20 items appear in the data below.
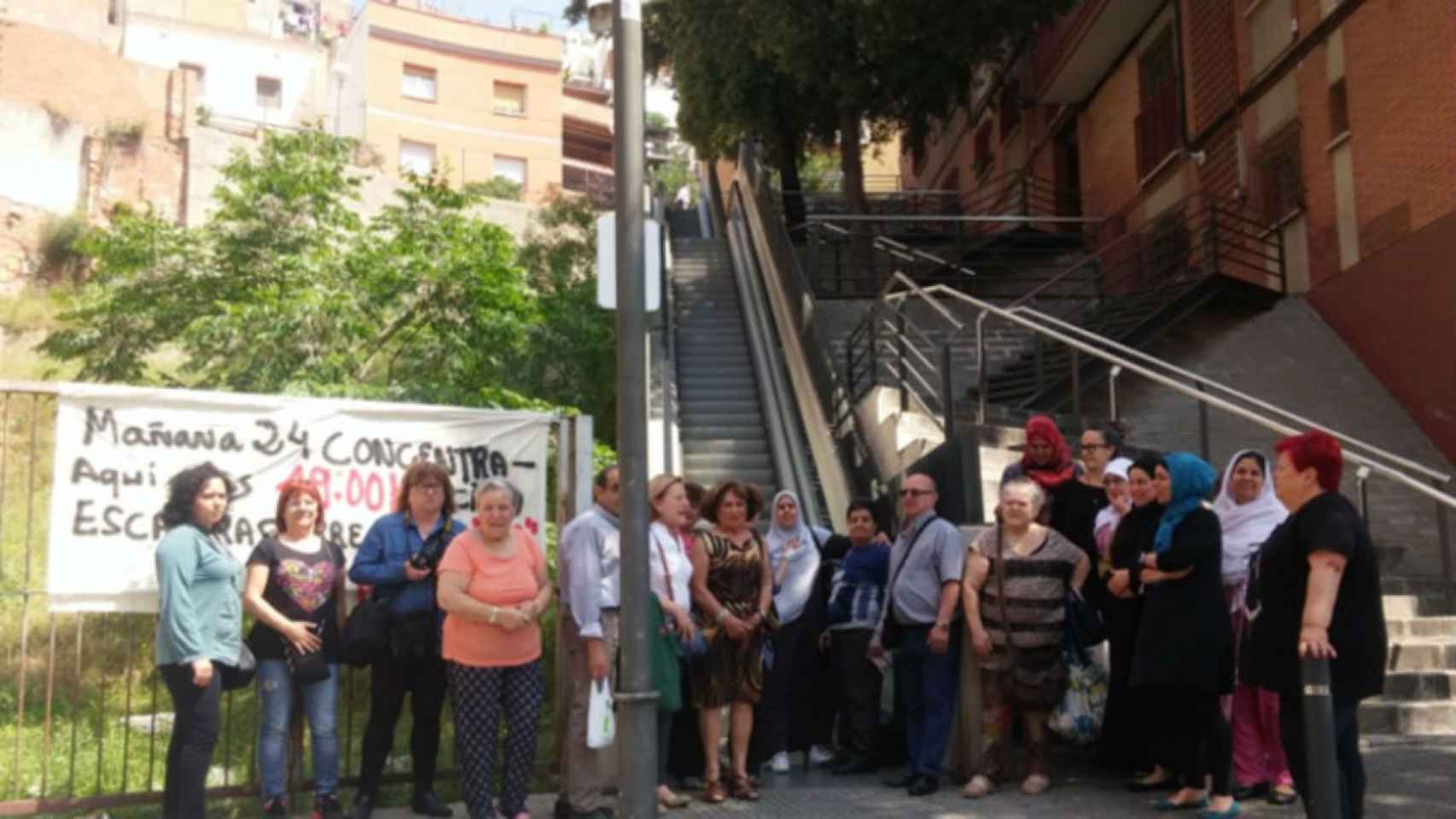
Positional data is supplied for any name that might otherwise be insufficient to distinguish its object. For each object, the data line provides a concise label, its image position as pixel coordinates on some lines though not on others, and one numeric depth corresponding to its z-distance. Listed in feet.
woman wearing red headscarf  24.77
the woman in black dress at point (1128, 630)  21.95
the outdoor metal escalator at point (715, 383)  50.70
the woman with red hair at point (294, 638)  20.99
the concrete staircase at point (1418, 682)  25.88
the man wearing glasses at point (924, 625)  23.36
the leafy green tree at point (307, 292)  48.11
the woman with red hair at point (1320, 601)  16.65
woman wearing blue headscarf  20.66
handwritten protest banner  21.27
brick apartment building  45.60
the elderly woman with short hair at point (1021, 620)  22.77
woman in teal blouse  19.44
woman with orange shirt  20.77
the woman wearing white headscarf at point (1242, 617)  21.70
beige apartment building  168.35
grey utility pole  19.27
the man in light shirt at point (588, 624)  21.70
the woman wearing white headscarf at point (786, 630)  24.84
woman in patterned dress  23.56
